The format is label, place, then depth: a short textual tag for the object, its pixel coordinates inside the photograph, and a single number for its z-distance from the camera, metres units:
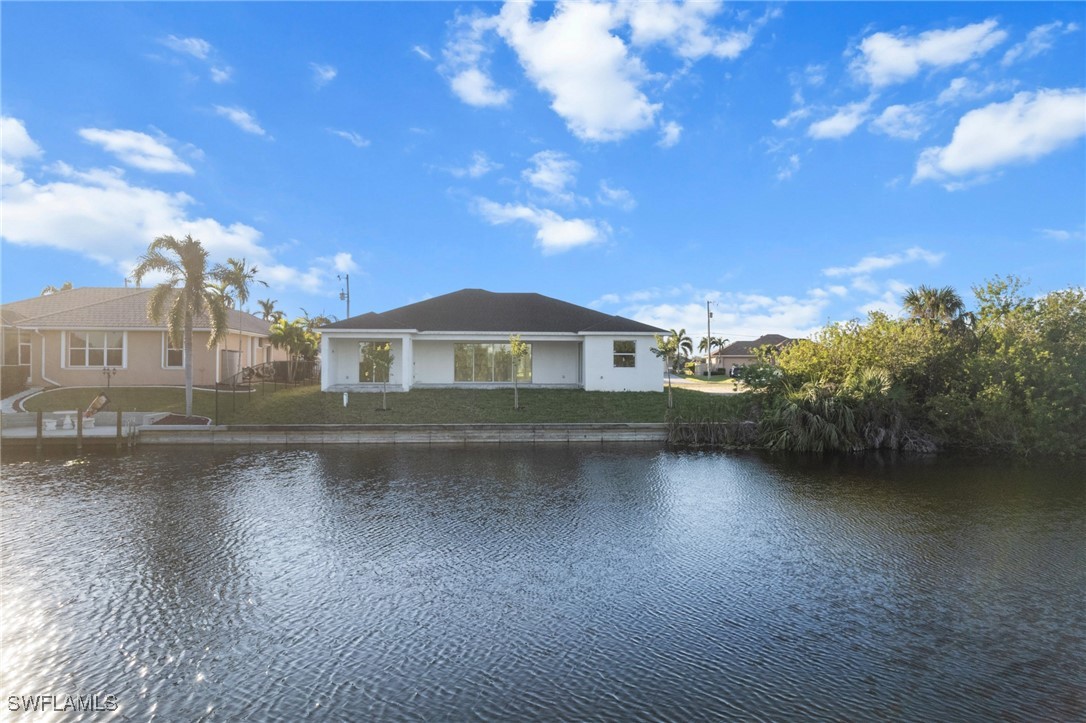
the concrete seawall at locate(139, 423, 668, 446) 17.55
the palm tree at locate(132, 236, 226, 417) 20.11
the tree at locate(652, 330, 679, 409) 24.86
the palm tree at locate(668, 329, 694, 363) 83.25
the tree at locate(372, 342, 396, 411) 23.02
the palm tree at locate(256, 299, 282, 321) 64.88
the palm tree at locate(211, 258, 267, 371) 20.67
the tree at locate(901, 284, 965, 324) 33.06
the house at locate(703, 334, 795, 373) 66.19
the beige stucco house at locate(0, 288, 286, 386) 25.77
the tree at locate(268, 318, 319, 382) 30.22
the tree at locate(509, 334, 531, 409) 23.28
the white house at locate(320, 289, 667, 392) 26.16
